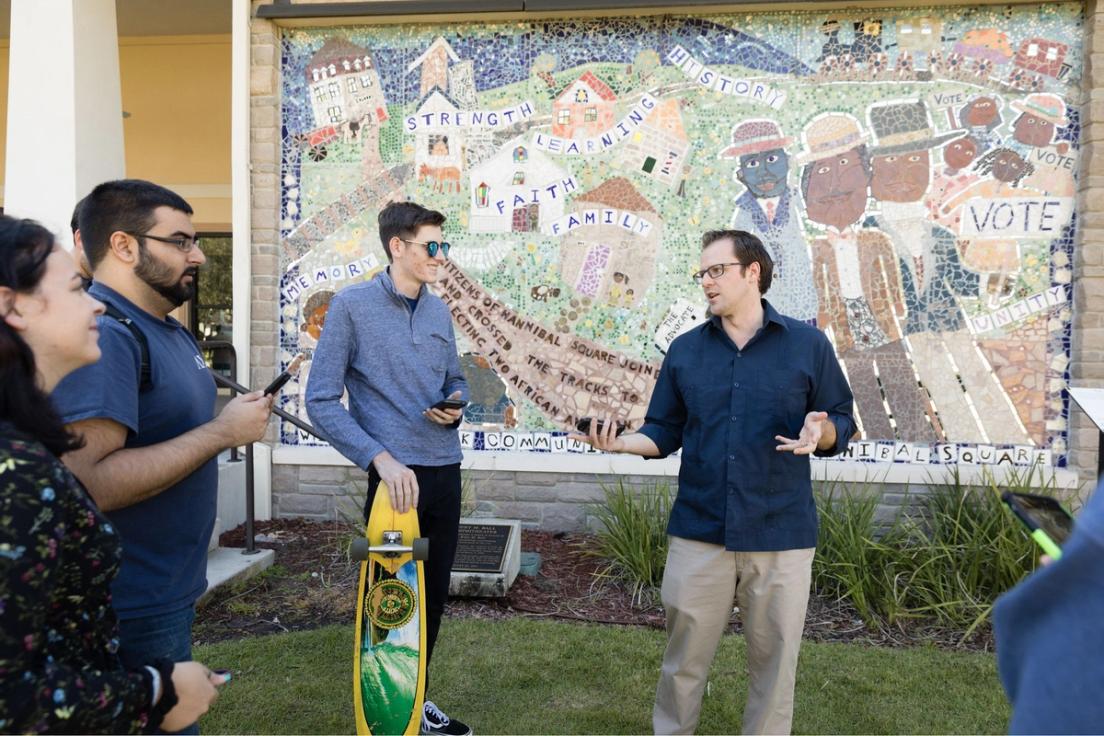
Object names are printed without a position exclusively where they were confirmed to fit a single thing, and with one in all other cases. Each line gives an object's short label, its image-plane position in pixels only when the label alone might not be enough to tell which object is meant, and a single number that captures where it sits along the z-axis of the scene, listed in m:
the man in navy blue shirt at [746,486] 2.95
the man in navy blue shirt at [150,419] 1.81
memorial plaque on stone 4.98
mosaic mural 5.89
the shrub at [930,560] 4.73
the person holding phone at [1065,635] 0.80
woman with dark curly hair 1.19
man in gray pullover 3.18
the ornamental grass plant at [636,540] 5.14
